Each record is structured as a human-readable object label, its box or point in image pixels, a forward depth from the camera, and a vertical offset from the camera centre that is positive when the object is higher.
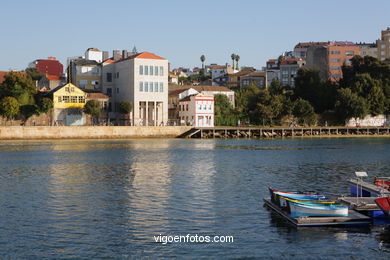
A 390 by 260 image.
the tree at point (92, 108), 99.38 +3.41
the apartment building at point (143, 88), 103.25 +7.92
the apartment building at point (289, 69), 161.12 +18.17
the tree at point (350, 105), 115.94 +4.78
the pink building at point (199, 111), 109.94 +3.20
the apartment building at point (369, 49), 186.00 +28.33
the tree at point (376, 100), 119.69 +6.08
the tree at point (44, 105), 95.81 +3.79
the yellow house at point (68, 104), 98.81 +4.19
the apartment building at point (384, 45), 179.62 +29.09
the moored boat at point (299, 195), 25.20 -3.59
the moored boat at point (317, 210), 23.05 -3.91
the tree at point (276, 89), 126.25 +9.25
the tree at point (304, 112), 117.14 +3.16
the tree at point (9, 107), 91.55 +3.34
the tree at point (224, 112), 116.12 +3.13
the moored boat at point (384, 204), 22.92 -3.62
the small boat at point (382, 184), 28.56 -3.49
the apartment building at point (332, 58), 150.00 +20.20
